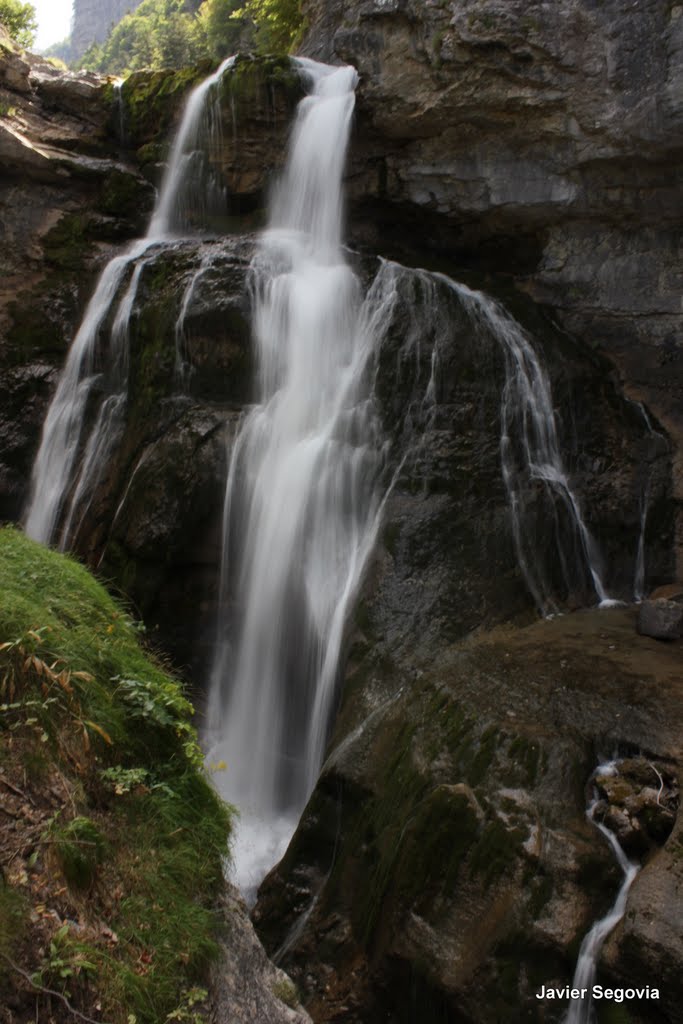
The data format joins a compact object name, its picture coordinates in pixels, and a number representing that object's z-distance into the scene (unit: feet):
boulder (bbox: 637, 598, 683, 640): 21.44
